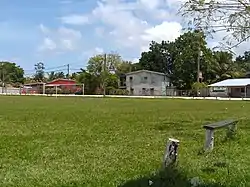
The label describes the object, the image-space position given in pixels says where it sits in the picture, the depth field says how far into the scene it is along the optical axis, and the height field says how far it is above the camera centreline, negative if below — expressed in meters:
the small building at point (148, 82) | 65.27 +2.50
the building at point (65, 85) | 68.87 +2.09
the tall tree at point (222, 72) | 59.49 +4.48
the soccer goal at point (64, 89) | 65.82 +0.99
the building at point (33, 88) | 74.55 +1.37
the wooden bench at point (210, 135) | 6.70 -0.96
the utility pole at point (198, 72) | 55.37 +3.97
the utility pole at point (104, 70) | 61.78 +5.03
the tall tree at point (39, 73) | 96.71 +6.72
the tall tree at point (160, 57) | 70.67 +8.79
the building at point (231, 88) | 54.62 +0.98
